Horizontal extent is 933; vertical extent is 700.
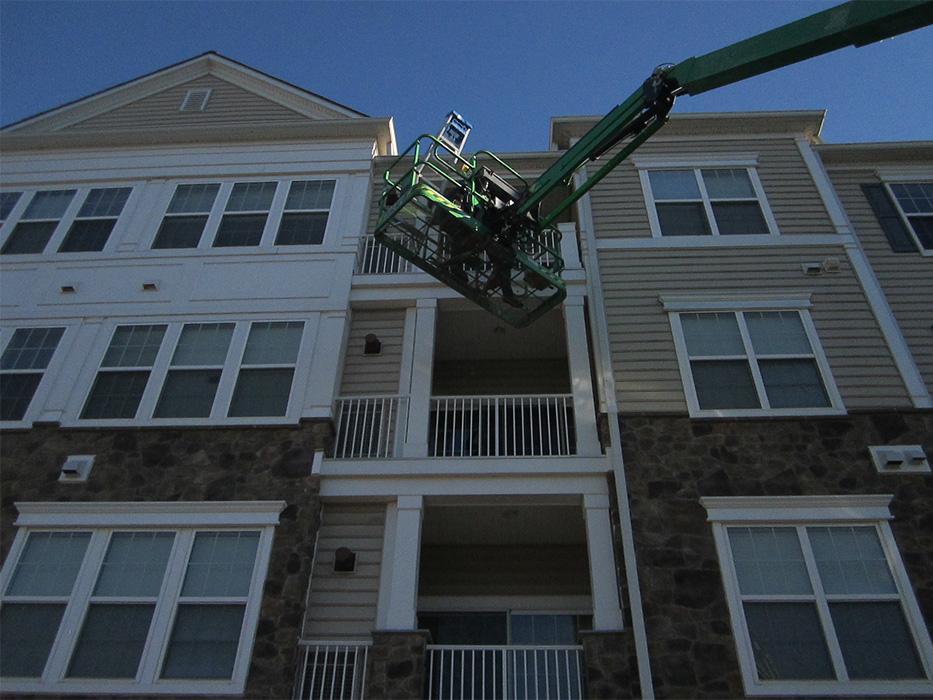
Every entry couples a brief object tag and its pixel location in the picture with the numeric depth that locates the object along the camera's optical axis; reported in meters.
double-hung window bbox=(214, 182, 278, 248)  12.88
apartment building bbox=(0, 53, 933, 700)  8.53
